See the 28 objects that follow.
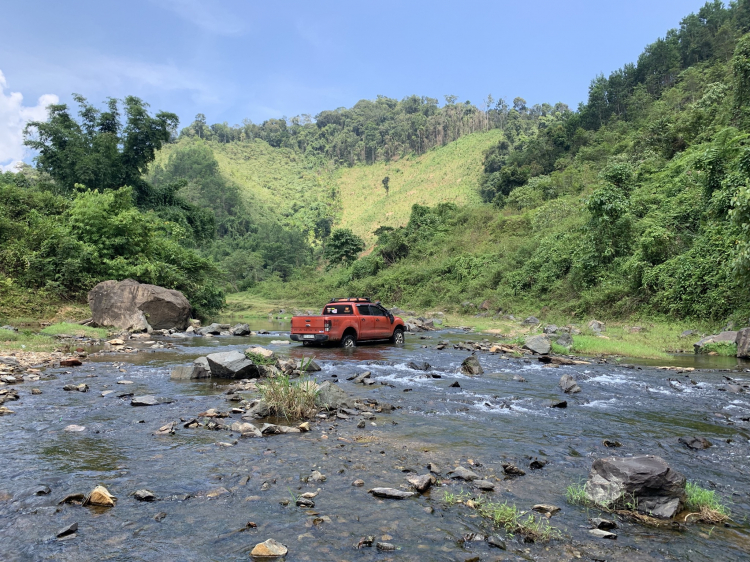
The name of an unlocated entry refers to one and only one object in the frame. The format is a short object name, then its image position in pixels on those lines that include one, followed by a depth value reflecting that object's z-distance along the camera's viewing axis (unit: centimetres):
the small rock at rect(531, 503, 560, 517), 424
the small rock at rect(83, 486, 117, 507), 425
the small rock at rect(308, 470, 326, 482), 494
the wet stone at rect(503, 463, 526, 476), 521
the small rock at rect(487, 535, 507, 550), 370
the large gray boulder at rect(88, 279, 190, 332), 2019
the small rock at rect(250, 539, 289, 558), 350
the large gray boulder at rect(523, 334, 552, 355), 1520
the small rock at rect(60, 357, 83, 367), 1145
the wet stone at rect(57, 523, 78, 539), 369
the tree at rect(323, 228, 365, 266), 6412
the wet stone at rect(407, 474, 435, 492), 475
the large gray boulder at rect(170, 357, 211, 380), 1055
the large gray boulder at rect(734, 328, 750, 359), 1363
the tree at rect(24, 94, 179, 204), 3375
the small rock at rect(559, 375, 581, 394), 955
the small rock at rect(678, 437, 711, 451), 610
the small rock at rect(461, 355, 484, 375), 1177
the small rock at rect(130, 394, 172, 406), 801
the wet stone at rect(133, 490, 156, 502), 441
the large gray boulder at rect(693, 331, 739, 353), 1484
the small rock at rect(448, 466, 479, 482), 506
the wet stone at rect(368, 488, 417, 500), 458
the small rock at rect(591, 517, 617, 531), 399
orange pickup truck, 1647
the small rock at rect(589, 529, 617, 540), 384
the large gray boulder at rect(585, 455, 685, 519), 426
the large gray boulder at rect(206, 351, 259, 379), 1050
